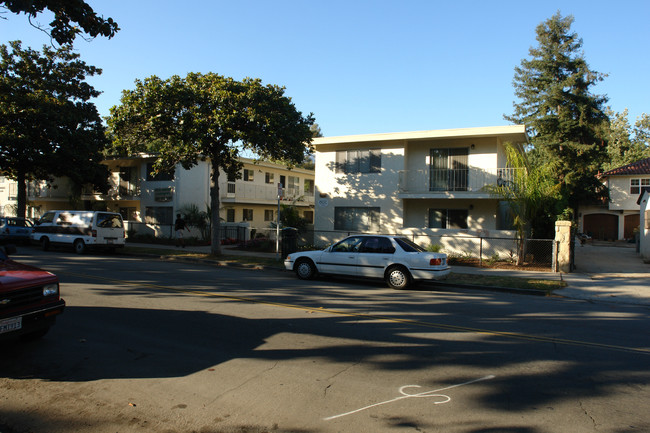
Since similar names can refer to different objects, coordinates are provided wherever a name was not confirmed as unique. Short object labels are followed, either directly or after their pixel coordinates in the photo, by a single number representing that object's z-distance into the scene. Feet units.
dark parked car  75.41
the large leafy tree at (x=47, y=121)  77.56
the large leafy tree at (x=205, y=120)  54.80
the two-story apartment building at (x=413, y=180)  63.67
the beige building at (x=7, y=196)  119.55
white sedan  38.27
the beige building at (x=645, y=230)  64.19
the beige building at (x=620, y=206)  117.29
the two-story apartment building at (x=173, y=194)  91.50
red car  16.78
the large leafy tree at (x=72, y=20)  24.94
